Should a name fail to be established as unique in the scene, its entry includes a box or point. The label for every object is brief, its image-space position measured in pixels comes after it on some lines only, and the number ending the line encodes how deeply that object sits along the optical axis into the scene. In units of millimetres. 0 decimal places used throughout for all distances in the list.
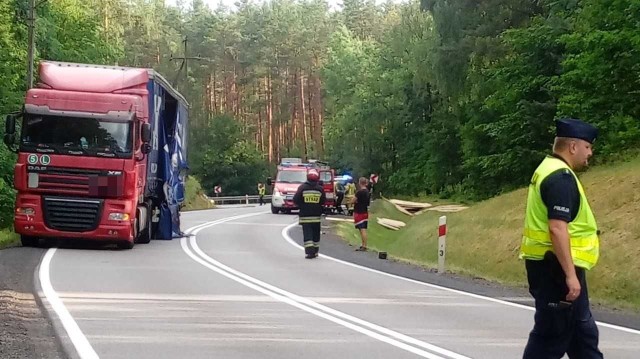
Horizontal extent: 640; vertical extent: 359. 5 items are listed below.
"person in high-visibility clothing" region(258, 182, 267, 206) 63981
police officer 5473
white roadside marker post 18062
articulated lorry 19391
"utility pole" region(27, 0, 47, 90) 29195
